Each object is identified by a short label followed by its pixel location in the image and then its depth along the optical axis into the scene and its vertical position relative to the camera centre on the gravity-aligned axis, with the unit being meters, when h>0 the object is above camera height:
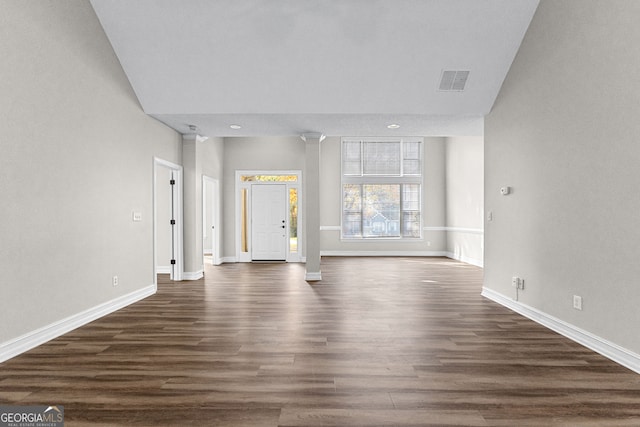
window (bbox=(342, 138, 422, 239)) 10.69 +0.67
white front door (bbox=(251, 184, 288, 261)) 9.53 -0.27
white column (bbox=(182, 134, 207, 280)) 6.78 +0.13
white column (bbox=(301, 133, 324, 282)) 6.71 +0.09
